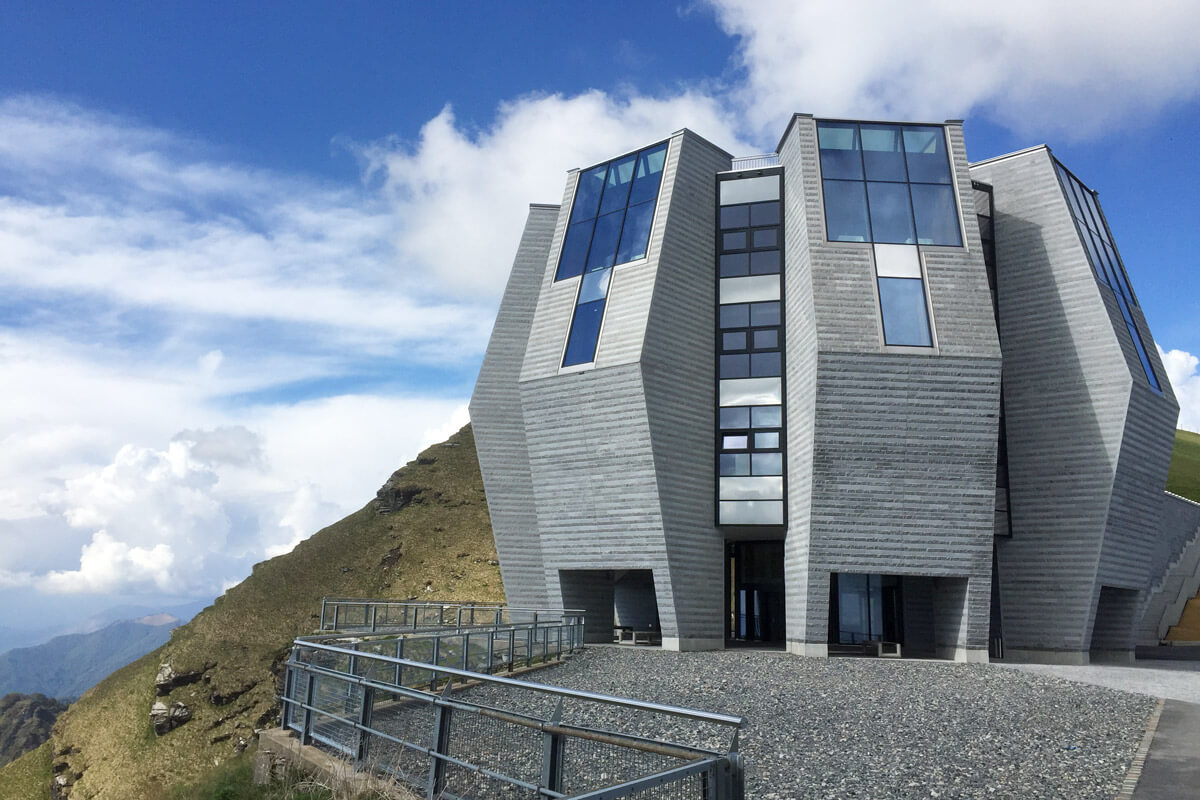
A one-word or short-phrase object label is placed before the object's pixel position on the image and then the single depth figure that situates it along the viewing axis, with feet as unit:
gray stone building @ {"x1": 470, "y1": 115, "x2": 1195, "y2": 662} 74.79
